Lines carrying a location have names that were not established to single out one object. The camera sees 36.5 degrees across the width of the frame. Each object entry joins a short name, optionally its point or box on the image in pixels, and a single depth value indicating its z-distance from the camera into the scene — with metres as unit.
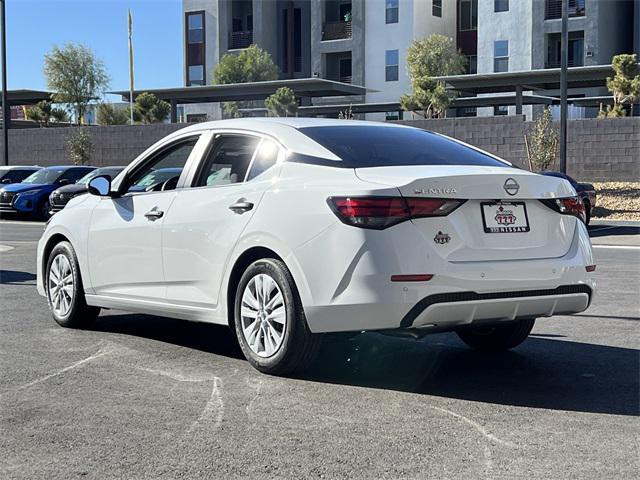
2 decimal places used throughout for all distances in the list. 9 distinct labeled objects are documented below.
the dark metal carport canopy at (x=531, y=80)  38.25
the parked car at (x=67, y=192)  23.95
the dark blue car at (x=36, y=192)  25.81
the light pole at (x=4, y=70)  35.88
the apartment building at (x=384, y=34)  49.44
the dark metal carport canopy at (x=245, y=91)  42.97
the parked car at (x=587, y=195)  21.30
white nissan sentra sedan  5.48
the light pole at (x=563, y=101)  25.11
